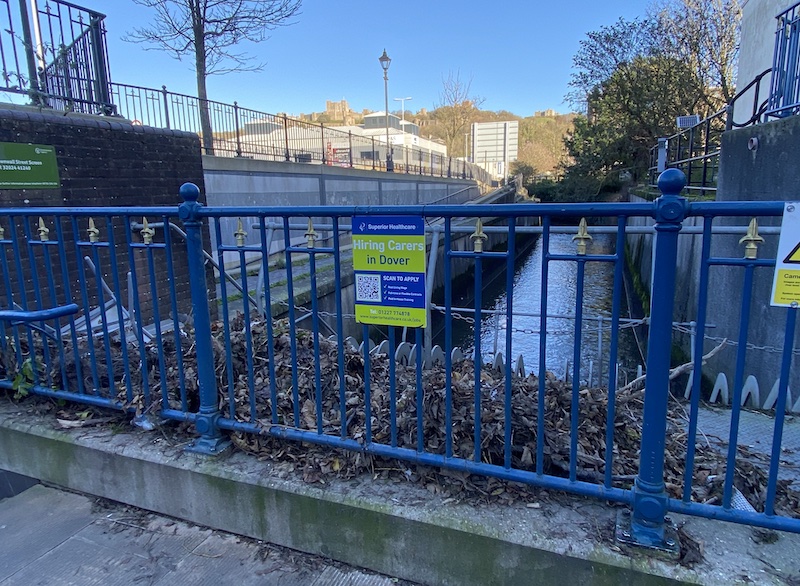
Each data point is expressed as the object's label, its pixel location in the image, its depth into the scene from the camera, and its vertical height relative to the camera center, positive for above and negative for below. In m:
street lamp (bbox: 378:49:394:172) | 25.09 +6.13
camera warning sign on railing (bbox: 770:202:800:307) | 1.63 -0.21
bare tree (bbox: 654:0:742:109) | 21.78 +6.64
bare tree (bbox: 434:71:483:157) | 48.88 +7.98
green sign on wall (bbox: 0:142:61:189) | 4.74 +0.41
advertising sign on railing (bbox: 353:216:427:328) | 2.07 -0.27
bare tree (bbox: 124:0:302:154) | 12.81 +4.41
